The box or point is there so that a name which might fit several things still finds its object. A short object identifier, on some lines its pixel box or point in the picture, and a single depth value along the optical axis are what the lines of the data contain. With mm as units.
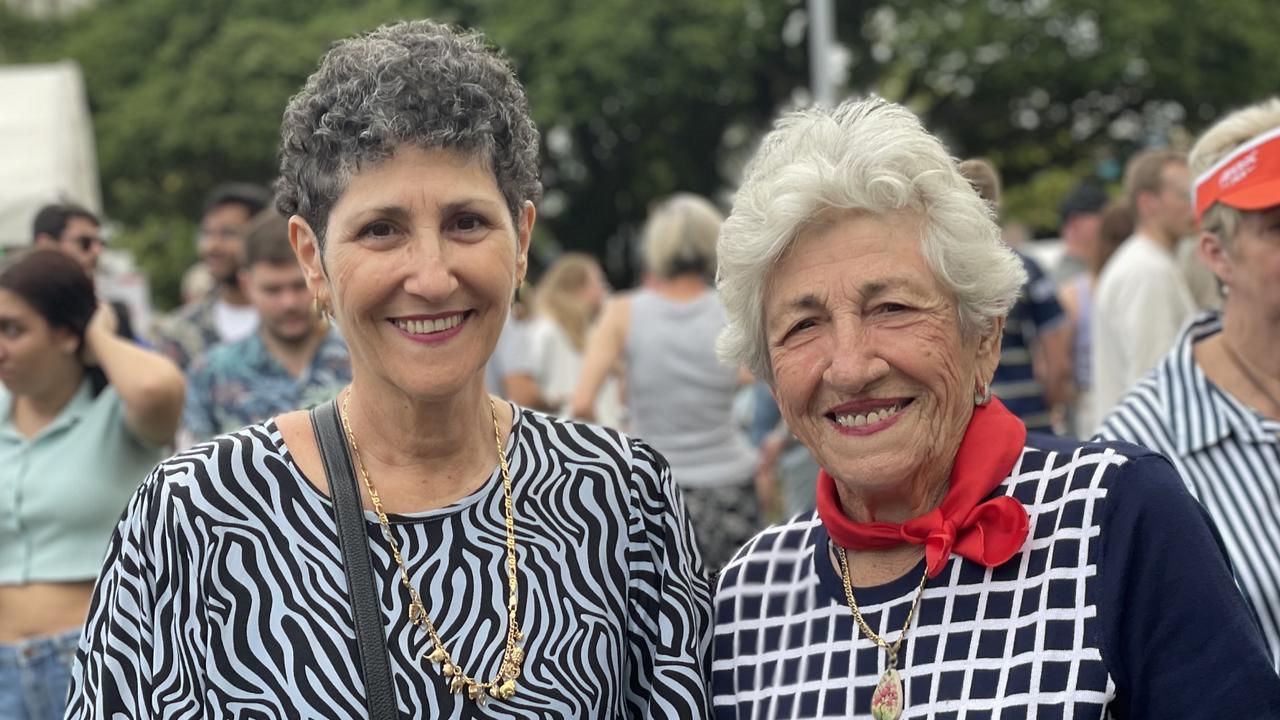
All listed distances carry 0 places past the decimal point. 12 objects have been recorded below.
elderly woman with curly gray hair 2422
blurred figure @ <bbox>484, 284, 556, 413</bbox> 7464
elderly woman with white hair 2326
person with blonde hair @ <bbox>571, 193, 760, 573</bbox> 7281
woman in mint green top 4441
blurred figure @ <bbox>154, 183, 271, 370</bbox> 7180
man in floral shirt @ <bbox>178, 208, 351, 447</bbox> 5543
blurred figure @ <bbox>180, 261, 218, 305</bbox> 11398
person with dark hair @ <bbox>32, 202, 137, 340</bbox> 6262
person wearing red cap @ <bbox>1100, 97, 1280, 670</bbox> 3297
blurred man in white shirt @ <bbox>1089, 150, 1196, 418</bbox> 6398
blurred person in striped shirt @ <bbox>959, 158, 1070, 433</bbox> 6441
